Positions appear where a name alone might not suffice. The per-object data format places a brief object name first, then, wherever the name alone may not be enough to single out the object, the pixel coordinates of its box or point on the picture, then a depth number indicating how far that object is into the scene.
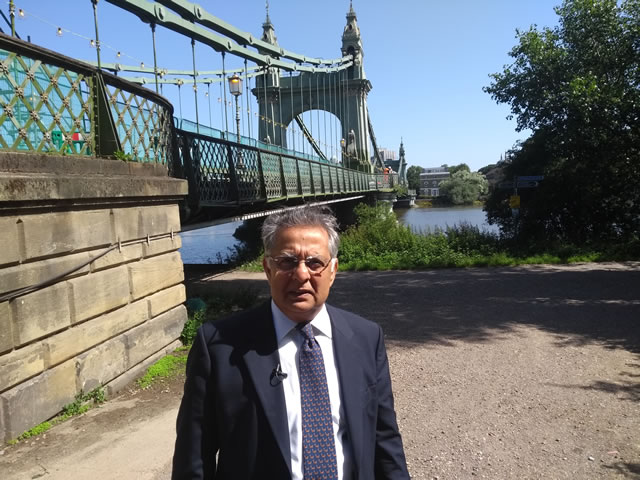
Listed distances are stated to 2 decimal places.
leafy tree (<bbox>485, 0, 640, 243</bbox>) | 11.33
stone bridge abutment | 3.03
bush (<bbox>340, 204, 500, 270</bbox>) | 12.14
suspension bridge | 3.36
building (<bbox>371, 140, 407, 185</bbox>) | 51.94
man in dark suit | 1.32
